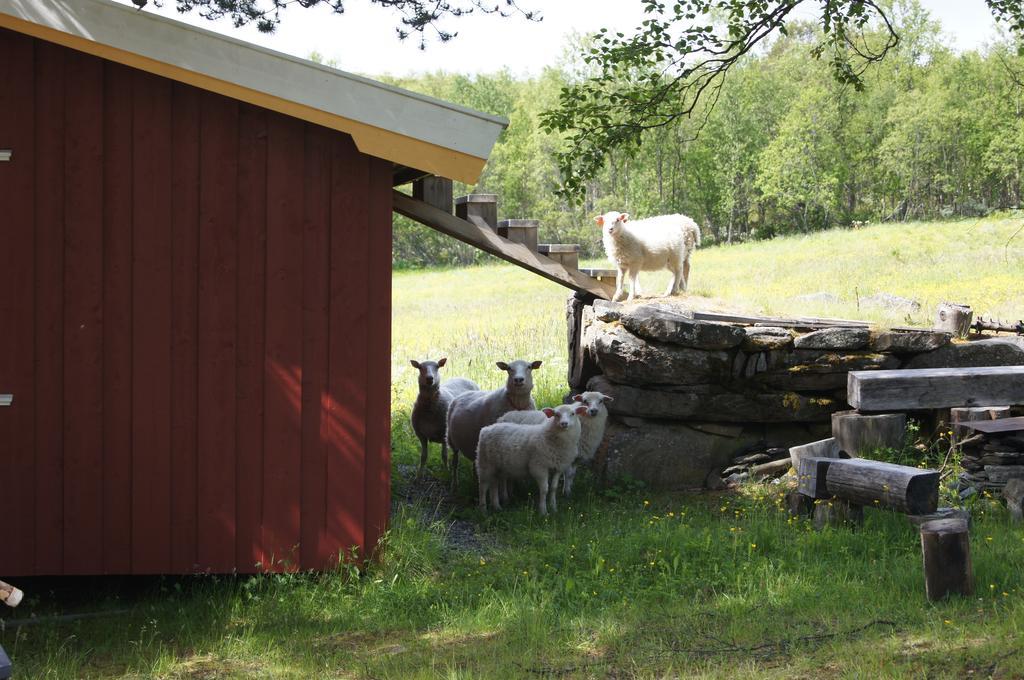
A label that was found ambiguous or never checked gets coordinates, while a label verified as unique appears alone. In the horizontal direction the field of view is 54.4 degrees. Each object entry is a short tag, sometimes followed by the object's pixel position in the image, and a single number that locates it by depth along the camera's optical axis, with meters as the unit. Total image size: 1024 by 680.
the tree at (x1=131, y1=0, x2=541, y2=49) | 10.80
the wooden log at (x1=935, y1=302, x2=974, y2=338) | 10.47
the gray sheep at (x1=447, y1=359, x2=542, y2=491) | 9.77
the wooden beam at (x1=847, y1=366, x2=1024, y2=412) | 8.88
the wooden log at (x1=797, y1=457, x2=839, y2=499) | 7.52
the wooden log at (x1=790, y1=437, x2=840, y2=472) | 8.30
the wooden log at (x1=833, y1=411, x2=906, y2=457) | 8.85
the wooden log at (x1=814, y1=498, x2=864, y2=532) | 7.36
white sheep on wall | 12.20
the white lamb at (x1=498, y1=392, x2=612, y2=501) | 9.23
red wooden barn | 6.66
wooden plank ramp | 8.96
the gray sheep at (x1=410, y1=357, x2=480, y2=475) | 10.23
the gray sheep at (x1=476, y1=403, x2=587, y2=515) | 8.57
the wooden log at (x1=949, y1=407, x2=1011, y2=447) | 8.67
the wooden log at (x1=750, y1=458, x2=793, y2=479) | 9.57
